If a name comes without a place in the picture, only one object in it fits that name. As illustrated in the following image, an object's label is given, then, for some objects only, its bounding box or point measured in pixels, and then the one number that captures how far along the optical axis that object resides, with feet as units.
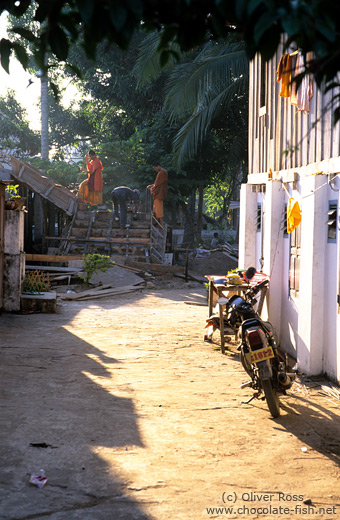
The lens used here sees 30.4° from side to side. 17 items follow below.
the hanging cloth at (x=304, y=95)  27.13
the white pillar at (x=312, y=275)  25.75
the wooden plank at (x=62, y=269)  63.98
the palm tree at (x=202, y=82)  62.64
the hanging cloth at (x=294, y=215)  28.48
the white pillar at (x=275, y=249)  32.37
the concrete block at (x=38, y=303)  45.42
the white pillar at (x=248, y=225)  40.11
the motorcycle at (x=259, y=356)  20.65
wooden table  31.99
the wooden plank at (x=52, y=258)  67.08
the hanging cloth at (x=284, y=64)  27.16
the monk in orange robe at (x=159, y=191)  74.43
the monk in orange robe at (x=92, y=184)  74.84
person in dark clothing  73.97
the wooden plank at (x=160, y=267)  70.23
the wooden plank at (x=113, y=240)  73.00
